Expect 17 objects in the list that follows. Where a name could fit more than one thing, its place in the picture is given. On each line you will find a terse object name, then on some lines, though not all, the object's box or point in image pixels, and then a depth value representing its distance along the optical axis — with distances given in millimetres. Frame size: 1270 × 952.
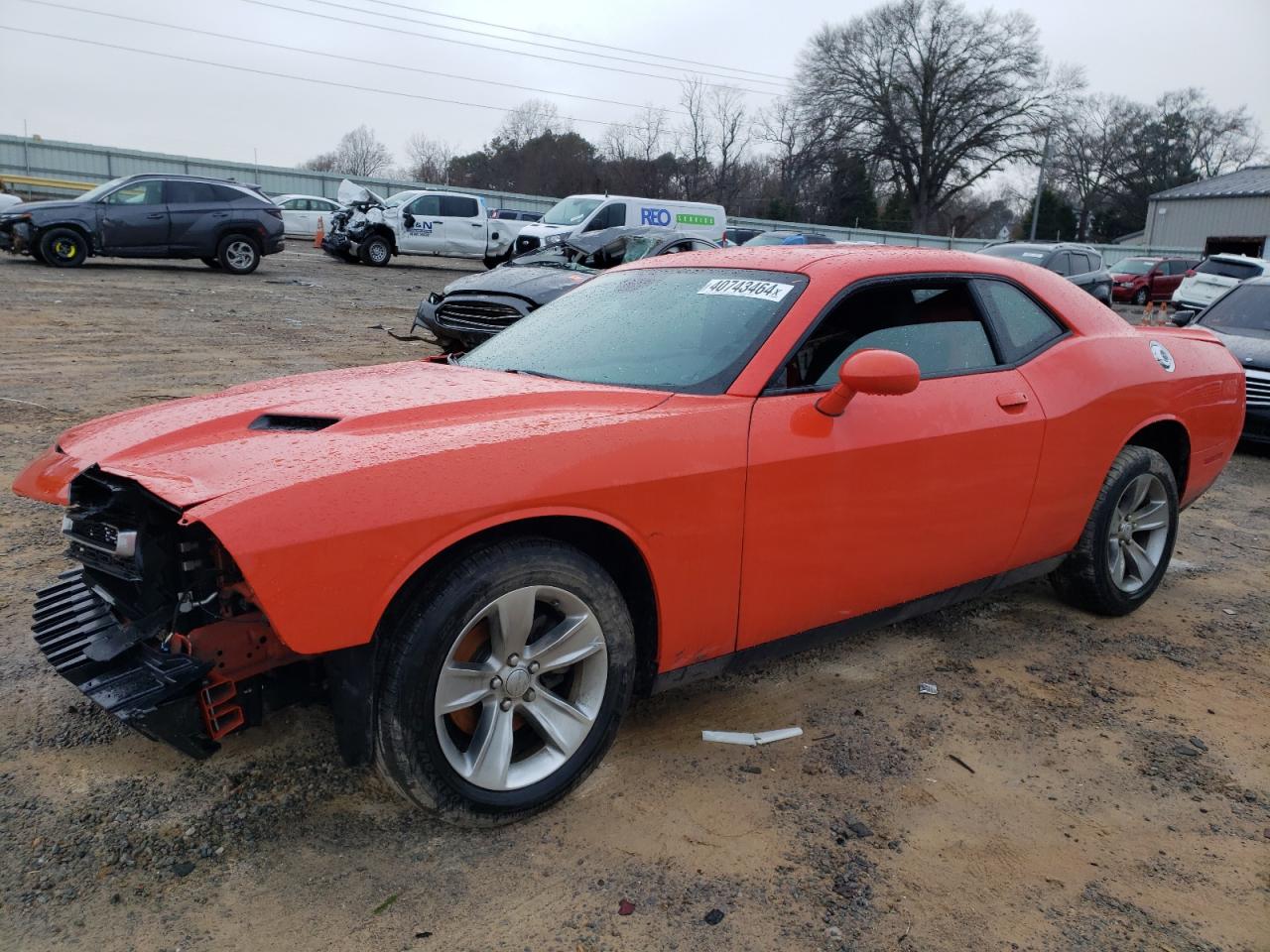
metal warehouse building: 44781
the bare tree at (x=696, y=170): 54906
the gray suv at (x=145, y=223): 15539
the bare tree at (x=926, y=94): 52812
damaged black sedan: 8117
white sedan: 28625
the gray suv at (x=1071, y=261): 18469
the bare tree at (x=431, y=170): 65812
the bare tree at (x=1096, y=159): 63562
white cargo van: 20641
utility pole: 47081
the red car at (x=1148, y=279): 26781
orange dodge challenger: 2254
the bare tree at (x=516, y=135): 62281
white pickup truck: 21547
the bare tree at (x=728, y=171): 55125
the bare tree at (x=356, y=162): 74188
